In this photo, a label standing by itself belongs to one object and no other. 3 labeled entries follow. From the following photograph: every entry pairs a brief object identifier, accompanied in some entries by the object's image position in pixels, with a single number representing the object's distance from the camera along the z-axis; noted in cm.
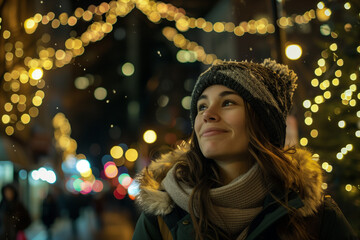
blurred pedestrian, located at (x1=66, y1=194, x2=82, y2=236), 1569
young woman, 238
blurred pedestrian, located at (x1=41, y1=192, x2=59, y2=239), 1272
